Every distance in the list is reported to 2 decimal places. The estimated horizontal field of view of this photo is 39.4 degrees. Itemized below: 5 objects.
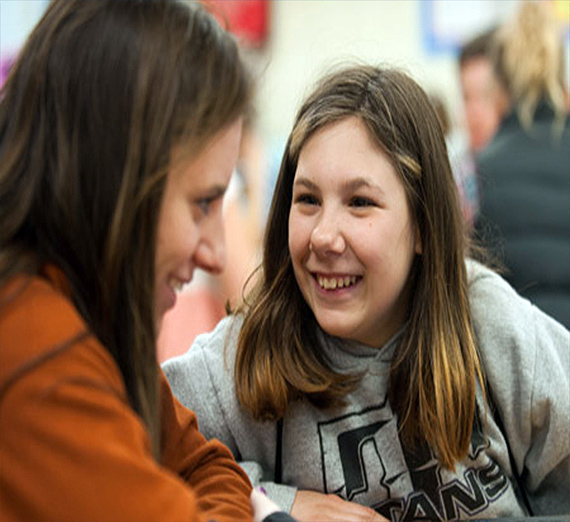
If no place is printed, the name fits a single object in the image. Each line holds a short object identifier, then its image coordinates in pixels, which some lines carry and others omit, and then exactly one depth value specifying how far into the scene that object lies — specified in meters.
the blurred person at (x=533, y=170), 1.84
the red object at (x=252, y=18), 3.95
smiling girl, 1.12
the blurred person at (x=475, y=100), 2.12
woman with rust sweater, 0.66
